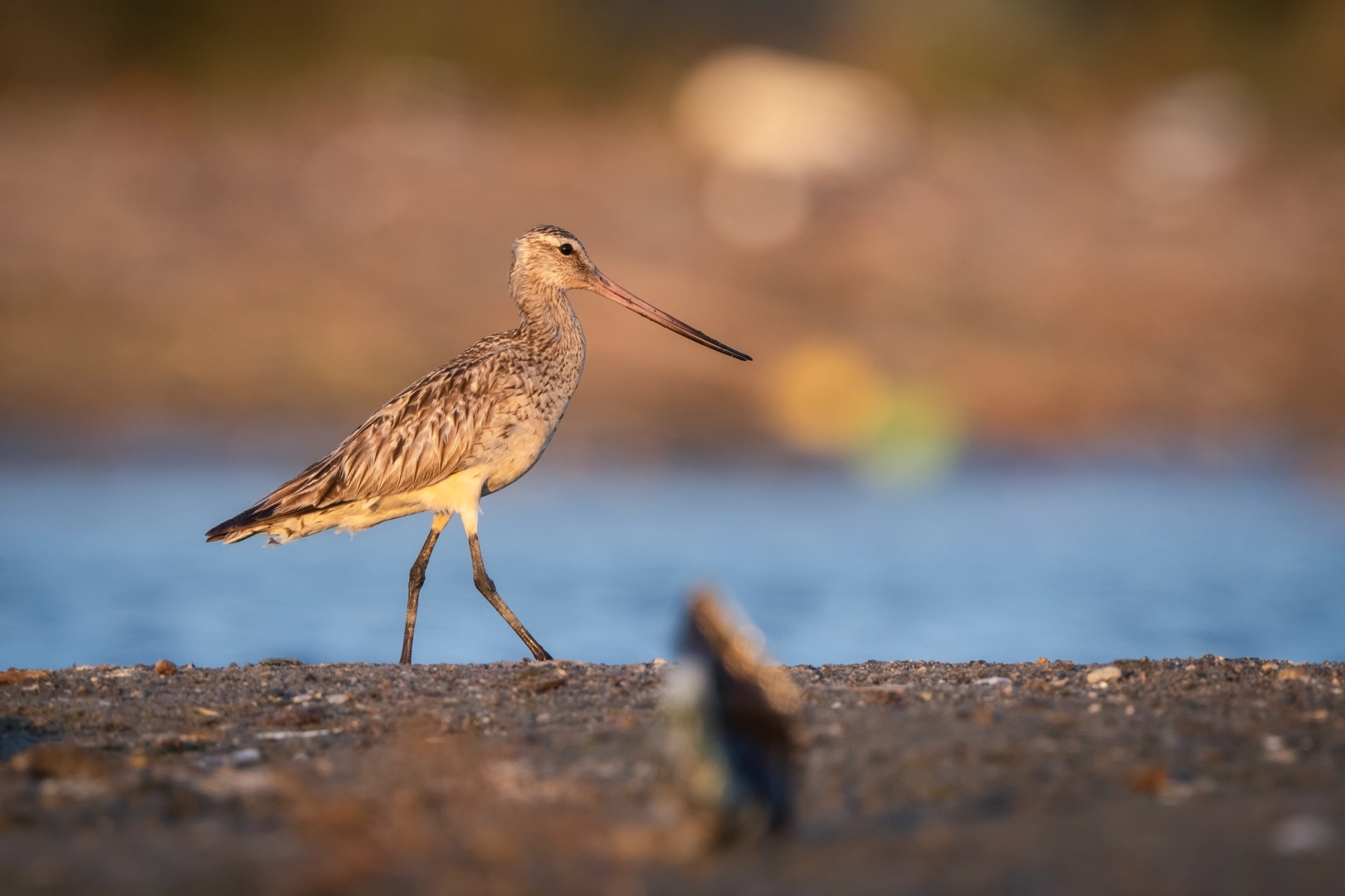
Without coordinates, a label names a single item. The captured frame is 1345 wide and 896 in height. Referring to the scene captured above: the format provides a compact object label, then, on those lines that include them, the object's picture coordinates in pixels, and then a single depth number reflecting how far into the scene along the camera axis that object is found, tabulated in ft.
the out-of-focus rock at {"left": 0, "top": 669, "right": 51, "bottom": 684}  47.50
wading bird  57.88
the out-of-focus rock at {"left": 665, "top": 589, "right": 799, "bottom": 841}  28.86
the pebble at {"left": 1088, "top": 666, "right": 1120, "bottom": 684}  44.24
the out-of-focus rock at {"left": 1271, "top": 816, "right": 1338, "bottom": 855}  27.96
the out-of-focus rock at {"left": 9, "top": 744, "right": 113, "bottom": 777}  35.24
